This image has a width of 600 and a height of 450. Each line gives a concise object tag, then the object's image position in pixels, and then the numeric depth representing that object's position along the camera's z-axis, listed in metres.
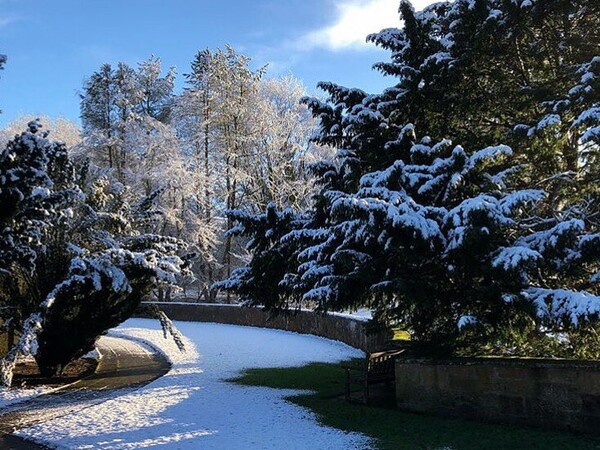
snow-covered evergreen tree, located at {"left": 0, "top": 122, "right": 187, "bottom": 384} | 10.39
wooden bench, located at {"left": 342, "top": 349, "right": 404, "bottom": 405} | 9.82
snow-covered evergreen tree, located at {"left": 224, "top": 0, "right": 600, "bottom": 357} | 7.56
